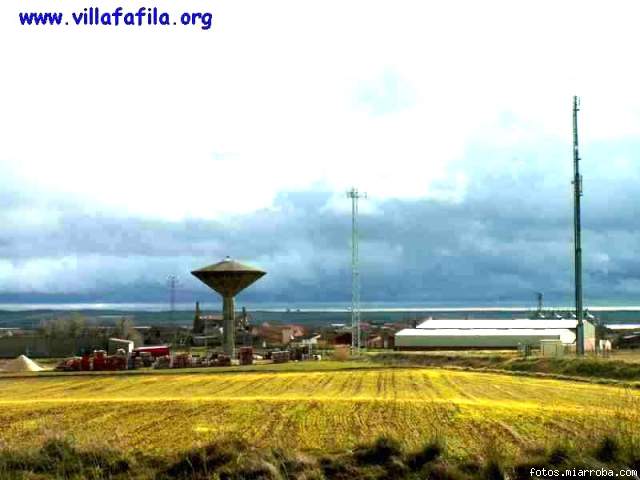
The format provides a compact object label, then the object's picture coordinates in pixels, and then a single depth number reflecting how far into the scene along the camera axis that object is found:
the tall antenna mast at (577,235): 82.50
